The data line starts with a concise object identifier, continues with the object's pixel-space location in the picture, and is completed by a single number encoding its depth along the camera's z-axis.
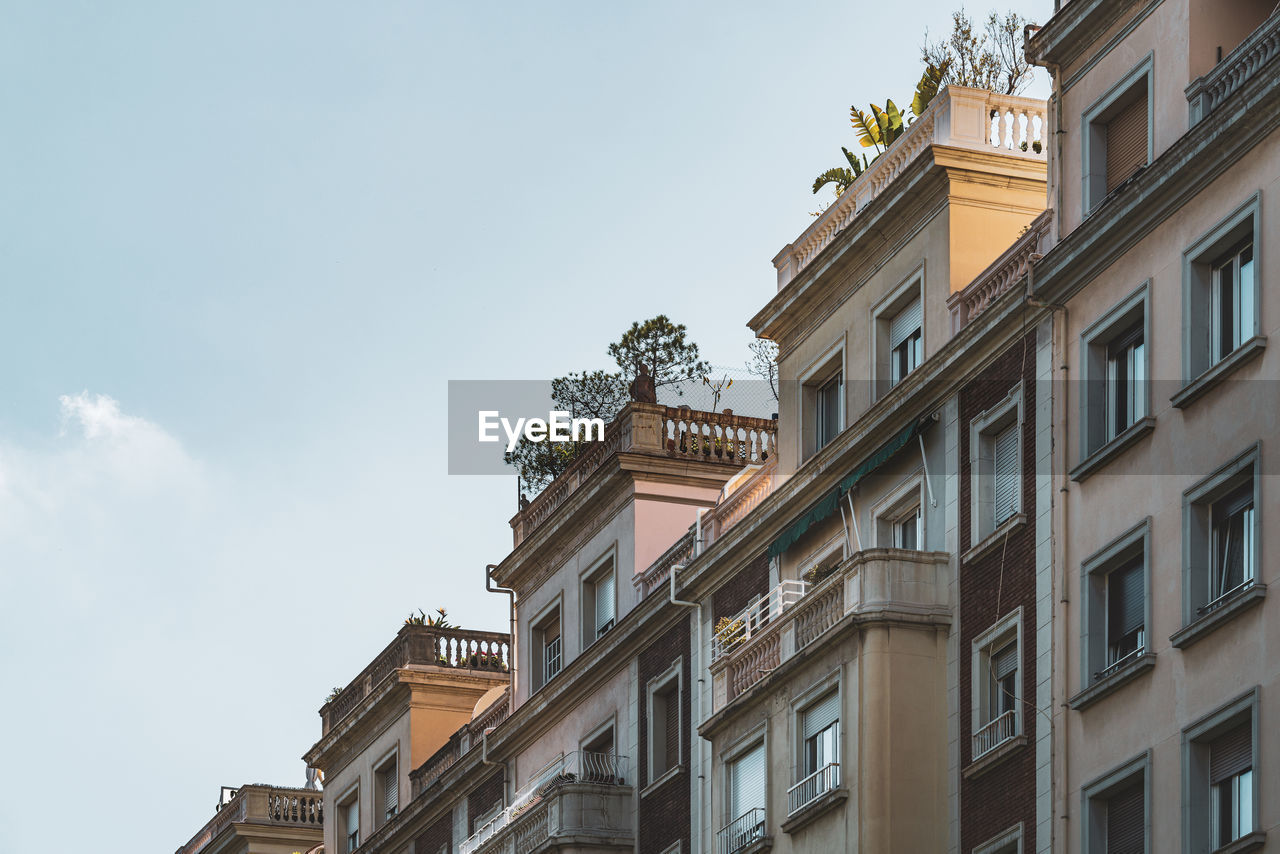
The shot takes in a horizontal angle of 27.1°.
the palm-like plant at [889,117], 53.59
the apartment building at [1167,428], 31.11
